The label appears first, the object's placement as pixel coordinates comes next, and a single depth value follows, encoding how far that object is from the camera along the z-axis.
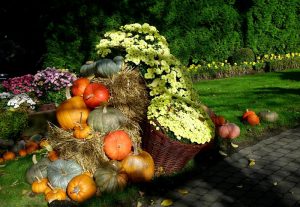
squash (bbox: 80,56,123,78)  5.89
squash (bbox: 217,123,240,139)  6.61
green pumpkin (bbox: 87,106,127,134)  5.44
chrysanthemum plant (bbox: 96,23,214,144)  5.23
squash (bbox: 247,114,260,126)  7.55
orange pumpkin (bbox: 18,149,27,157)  7.21
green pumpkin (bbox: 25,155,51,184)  5.37
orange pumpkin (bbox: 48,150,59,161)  5.47
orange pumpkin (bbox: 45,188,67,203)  4.85
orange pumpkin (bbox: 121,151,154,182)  5.14
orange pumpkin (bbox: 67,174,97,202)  4.78
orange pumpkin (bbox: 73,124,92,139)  5.32
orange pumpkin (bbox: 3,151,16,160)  7.23
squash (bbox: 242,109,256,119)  7.72
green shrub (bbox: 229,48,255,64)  16.45
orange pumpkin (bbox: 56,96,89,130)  5.73
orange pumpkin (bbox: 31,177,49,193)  5.17
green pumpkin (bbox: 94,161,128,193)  4.88
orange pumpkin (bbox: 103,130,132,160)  5.24
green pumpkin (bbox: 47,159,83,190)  5.03
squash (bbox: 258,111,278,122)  7.76
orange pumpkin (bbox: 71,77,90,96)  6.05
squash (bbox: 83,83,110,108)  5.66
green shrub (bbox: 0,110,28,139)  7.79
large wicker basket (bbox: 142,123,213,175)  5.18
